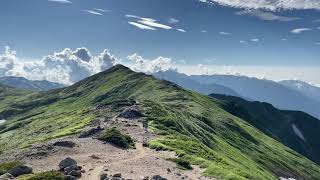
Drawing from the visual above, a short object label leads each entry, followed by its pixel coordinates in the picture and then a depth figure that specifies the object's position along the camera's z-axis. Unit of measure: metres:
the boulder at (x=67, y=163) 35.91
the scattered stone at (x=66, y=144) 46.07
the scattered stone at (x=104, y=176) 32.58
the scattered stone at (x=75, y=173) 33.60
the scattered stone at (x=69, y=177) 31.74
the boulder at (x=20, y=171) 33.61
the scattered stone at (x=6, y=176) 31.57
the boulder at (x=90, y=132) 56.36
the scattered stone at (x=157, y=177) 32.48
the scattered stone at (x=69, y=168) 34.38
